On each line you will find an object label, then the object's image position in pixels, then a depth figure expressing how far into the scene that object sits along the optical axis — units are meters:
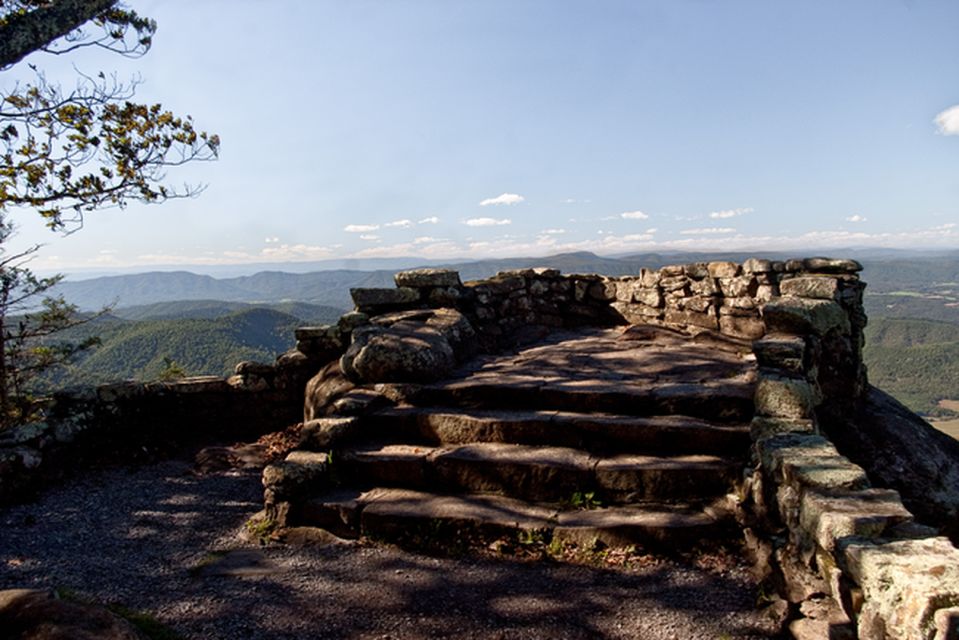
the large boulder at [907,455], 6.18
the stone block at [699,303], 9.26
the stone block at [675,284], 9.85
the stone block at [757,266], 8.49
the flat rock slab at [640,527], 4.49
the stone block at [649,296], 10.30
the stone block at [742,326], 8.47
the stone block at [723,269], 8.97
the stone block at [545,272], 11.55
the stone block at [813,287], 7.45
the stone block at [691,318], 9.21
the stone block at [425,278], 10.04
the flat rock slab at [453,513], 4.82
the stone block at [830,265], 8.10
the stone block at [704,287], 9.27
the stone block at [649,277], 10.41
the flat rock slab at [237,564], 4.61
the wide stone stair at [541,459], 4.82
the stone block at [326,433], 6.11
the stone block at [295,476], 5.48
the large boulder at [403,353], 7.27
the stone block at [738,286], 8.67
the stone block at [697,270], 9.51
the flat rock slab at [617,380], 5.81
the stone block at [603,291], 11.30
